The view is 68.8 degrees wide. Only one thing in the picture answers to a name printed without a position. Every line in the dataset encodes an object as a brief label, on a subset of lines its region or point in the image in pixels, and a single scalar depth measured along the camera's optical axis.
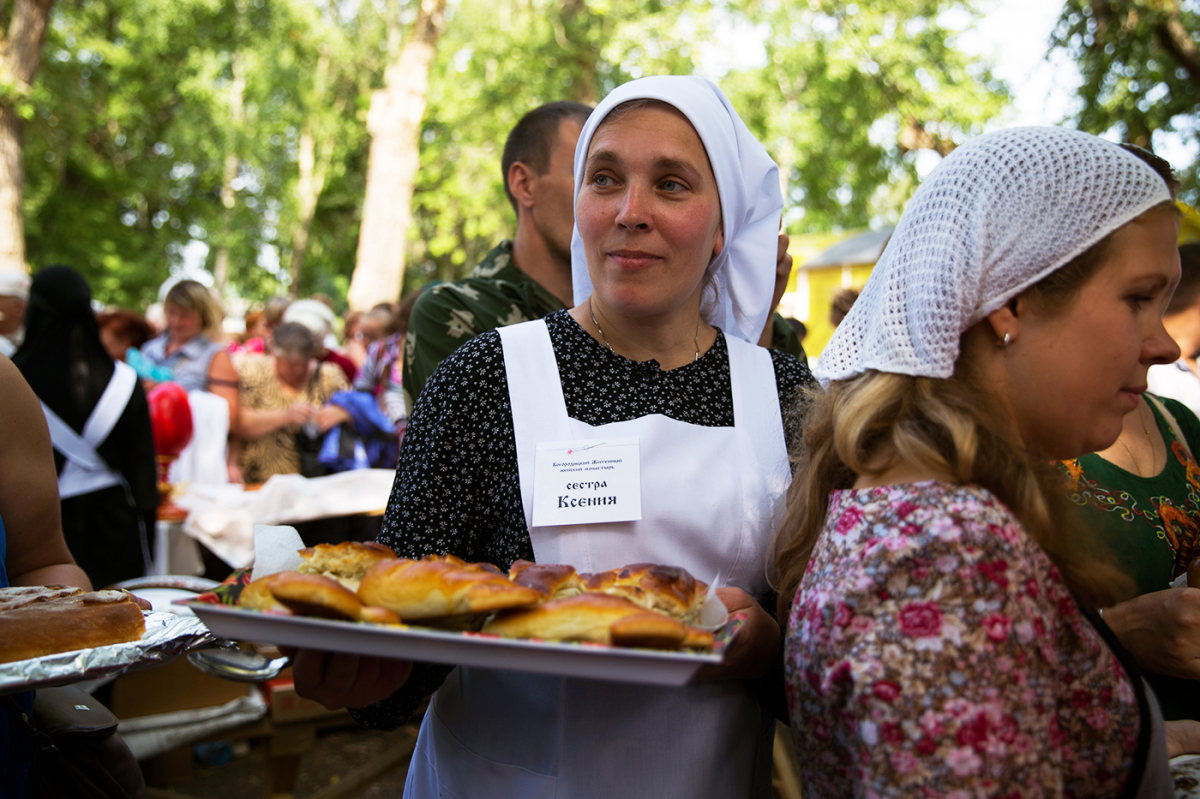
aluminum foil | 1.28
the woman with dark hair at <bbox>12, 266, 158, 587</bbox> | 3.89
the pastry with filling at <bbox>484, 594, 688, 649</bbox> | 1.08
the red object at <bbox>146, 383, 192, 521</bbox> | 5.11
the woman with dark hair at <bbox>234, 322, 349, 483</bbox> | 5.98
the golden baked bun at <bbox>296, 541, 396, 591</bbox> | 1.31
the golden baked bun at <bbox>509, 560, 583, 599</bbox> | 1.23
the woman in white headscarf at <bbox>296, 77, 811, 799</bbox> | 1.55
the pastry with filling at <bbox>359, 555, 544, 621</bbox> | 1.14
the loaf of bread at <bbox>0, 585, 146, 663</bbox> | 1.40
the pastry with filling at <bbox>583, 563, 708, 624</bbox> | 1.23
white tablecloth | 4.70
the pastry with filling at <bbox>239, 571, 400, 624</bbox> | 1.12
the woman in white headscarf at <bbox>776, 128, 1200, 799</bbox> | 1.10
